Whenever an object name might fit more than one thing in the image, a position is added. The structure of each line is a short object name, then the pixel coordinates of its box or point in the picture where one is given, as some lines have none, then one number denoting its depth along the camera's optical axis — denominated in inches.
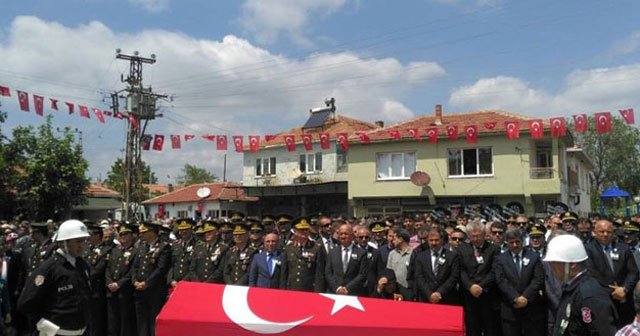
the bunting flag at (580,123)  790.5
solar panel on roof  1469.0
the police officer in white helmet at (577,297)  135.4
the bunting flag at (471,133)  951.2
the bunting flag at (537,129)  941.2
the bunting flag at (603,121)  781.3
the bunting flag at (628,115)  741.1
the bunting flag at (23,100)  724.0
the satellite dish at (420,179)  1089.4
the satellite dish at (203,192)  1207.9
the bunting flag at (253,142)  981.8
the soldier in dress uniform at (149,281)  326.0
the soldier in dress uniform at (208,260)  327.9
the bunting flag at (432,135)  1064.2
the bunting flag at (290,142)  1047.6
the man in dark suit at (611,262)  270.2
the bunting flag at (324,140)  1058.4
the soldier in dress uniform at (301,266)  296.0
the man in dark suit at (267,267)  302.5
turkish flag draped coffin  196.1
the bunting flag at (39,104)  744.8
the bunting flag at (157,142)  933.7
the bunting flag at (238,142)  939.0
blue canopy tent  1246.5
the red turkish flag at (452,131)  976.5
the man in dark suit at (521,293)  255.3
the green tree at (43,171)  948.0
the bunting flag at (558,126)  876.1
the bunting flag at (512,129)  925.2
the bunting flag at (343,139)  1054.4
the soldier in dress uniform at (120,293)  335.0
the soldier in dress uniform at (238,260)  314.5
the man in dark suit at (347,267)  281.1
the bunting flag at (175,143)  954.7
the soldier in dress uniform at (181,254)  336.5
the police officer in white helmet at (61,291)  189.3
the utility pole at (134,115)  1163.3
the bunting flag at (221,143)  940.6
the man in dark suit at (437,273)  271.9
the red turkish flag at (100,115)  837.8
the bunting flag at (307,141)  1071.0
